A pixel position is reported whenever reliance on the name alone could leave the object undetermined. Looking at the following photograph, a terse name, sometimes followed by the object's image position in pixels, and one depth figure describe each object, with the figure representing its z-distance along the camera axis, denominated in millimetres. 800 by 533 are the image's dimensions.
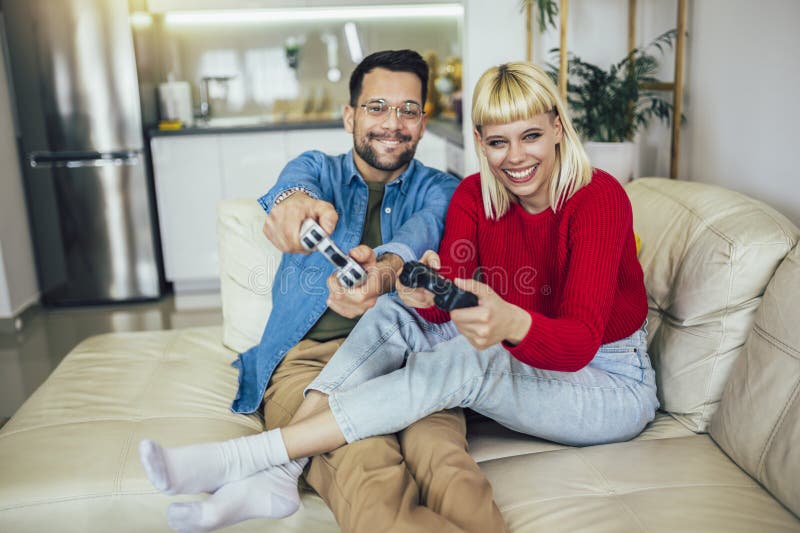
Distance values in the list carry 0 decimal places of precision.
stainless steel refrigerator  3674
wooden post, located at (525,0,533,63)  3038
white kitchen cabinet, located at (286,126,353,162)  4129
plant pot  2580
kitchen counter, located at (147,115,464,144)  3941
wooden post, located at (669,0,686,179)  2447
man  1216
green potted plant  2600
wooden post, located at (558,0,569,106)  2580
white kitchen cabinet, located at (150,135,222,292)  4035
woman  1262
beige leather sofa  1246
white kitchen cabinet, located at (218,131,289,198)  4105
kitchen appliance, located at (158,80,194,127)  4160
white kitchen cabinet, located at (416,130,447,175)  4169
